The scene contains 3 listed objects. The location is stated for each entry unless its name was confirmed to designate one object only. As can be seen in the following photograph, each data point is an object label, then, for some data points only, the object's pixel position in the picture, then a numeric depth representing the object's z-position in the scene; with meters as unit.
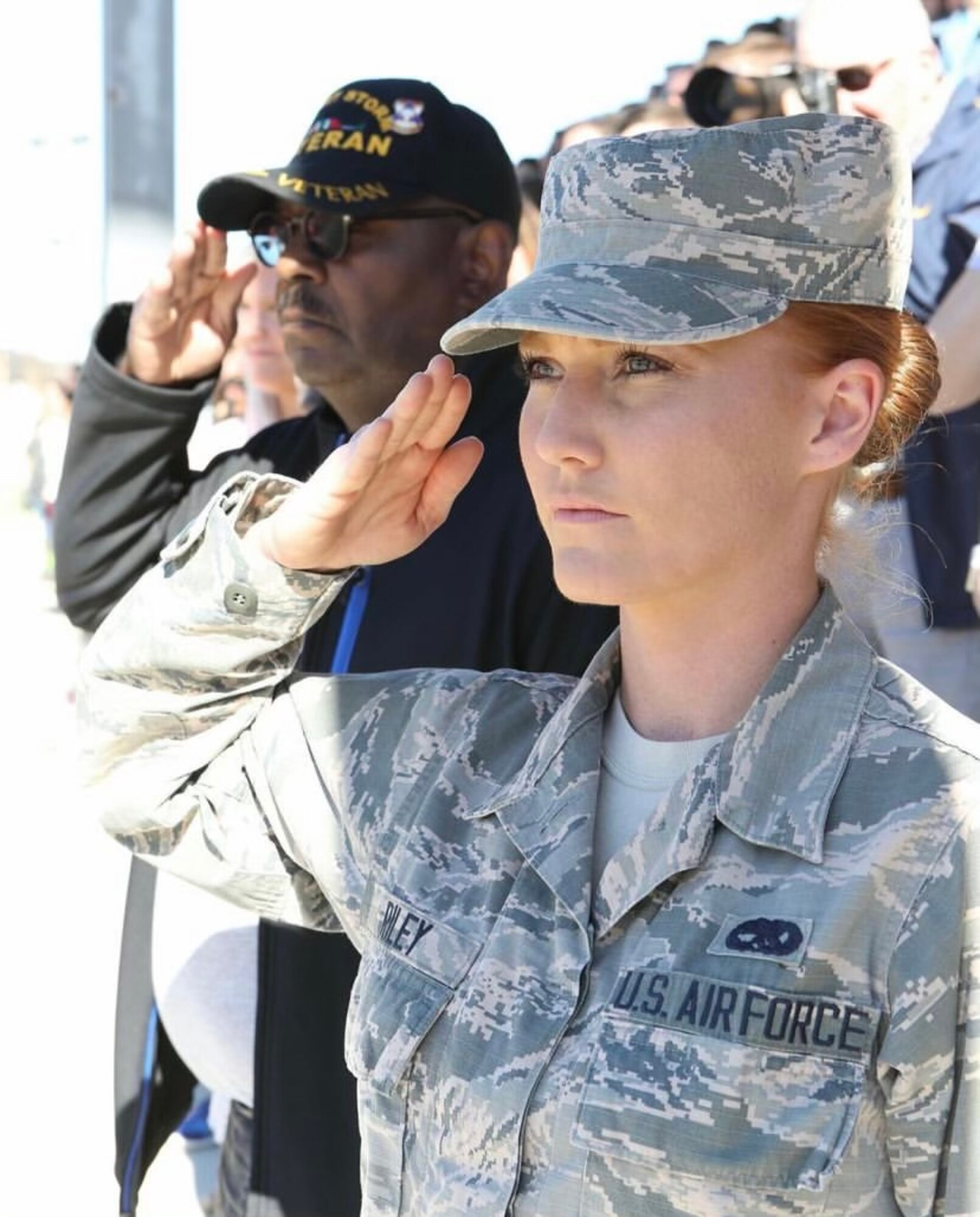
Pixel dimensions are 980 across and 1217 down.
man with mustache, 2.26
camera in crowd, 3.29
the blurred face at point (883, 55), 3.24
